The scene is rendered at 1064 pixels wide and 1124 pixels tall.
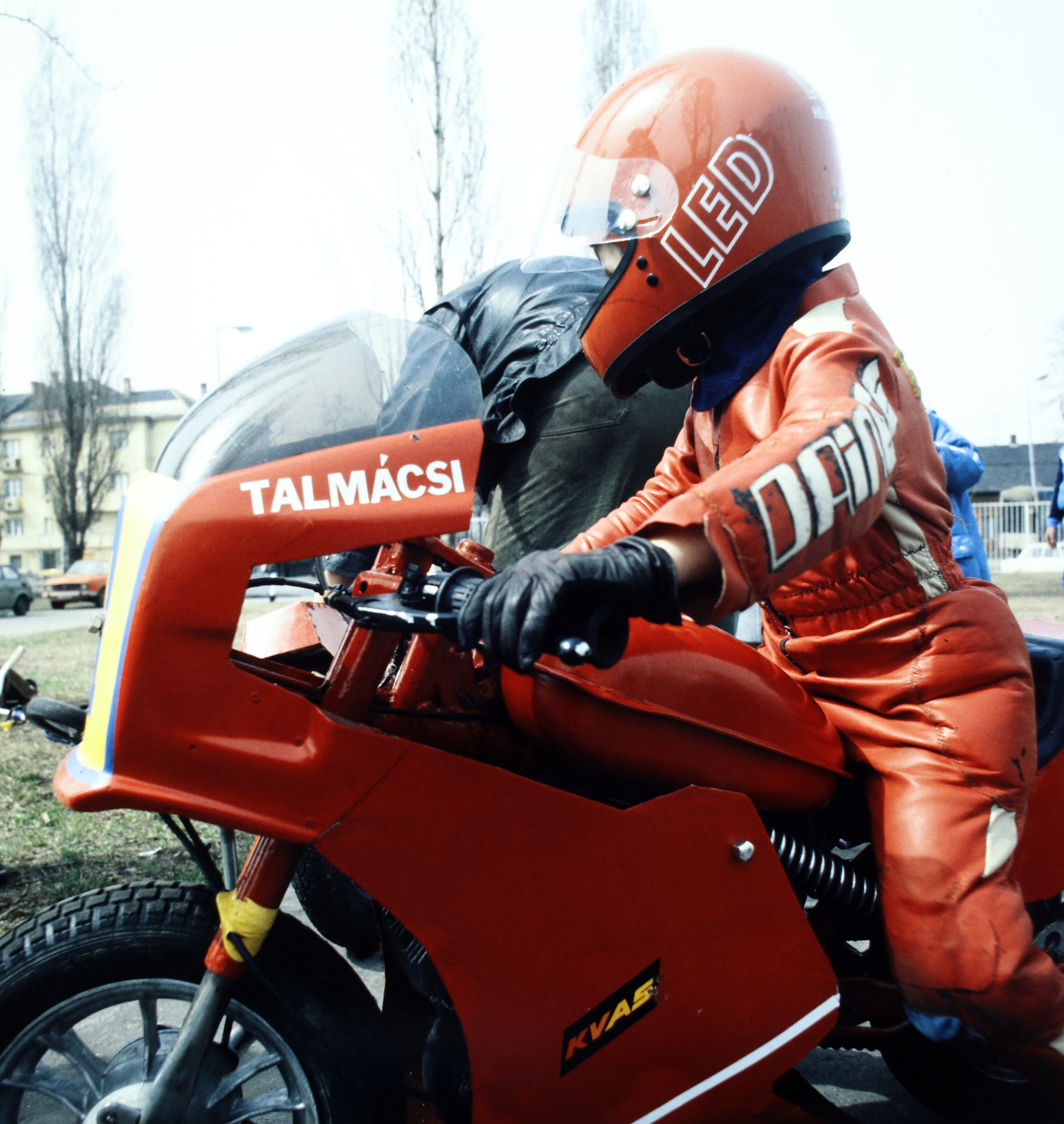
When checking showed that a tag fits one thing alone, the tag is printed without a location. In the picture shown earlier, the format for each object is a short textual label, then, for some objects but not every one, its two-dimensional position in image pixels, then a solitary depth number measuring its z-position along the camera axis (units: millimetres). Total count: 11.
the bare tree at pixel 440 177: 11039
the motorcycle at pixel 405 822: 1135
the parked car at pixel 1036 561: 21516
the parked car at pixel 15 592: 21734
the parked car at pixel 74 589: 23375
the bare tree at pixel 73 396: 24688
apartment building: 58062
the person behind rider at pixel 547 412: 2600
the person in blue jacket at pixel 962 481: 4539
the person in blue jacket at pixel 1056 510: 6802
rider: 1374
